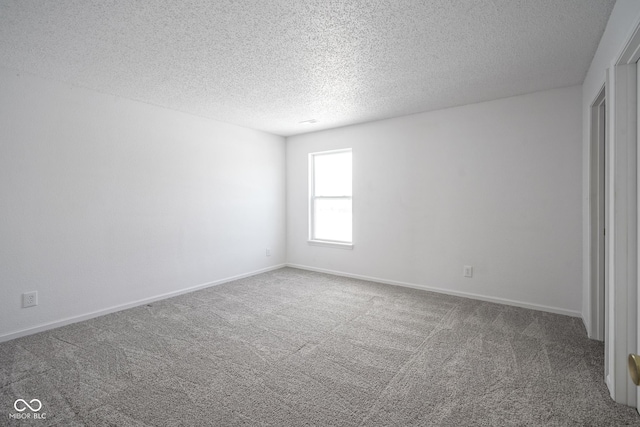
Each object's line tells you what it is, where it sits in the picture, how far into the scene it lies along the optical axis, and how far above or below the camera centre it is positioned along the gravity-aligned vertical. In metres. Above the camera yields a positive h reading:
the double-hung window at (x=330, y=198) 5.01 +0.27
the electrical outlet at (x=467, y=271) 3.79 -0.72
